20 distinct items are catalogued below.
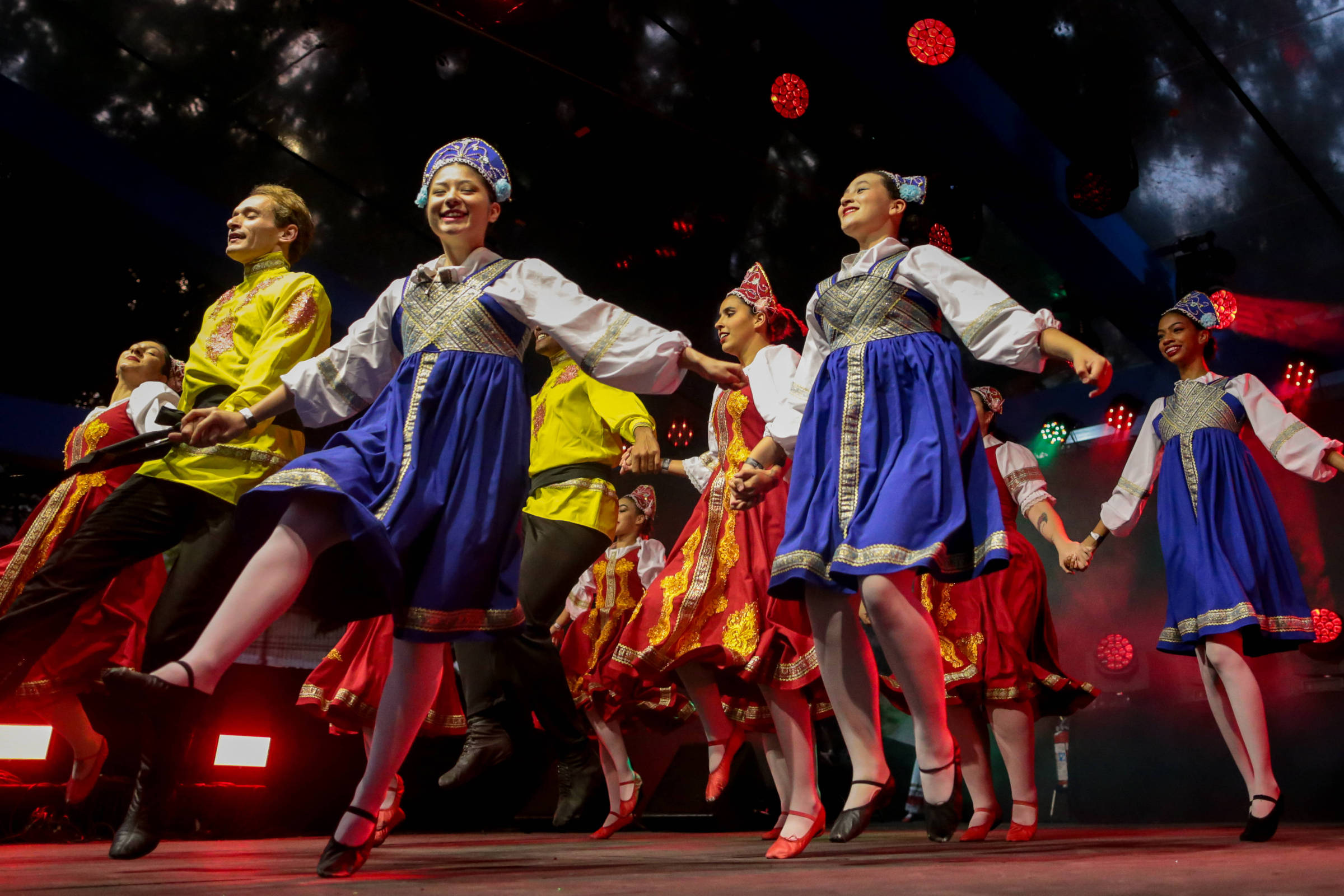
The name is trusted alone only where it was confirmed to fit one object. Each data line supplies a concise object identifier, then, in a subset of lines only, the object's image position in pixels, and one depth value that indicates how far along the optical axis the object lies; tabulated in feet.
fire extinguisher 24.50
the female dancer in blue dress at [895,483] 7.68
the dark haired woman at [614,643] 14.89
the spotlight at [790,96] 22.09
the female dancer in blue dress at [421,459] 6.68
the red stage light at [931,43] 19.72
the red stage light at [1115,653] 24.16
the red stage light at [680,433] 25.91
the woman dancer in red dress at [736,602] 11.04
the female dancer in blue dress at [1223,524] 11.56
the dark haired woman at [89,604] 12.25
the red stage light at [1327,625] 20.79
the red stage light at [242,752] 16.44
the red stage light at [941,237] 22.17
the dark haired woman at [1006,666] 12.39
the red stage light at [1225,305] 21.44
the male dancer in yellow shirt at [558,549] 12.32
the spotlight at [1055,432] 25.58
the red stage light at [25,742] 14.85
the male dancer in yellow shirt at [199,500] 8.95
